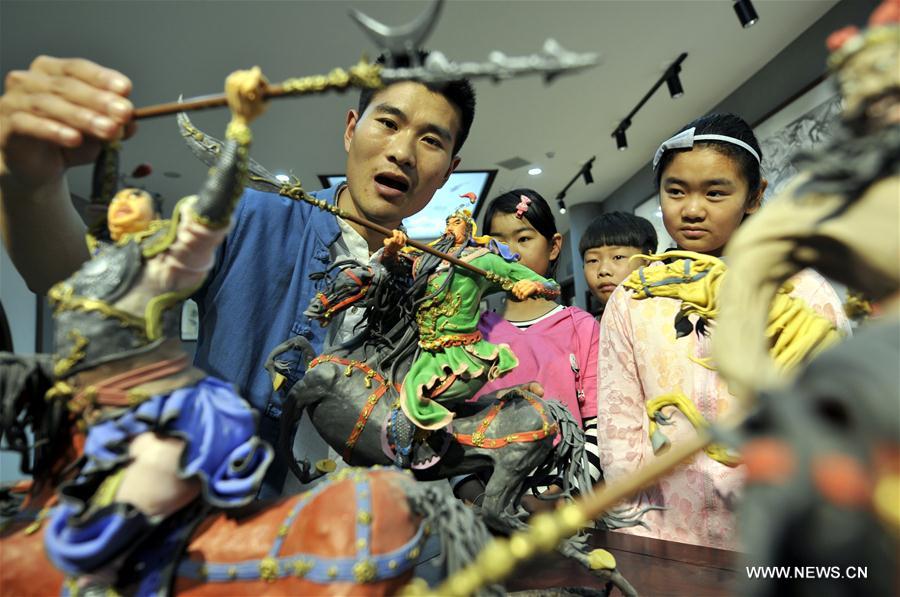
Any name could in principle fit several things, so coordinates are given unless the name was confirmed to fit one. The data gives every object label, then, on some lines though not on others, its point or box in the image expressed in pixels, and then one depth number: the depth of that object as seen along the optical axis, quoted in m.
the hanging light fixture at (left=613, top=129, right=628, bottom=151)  4.31
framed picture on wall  2.97
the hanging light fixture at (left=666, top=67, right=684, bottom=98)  3.53
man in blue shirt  1.15
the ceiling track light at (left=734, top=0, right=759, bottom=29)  2.78
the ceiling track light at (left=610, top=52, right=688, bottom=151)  3.53
